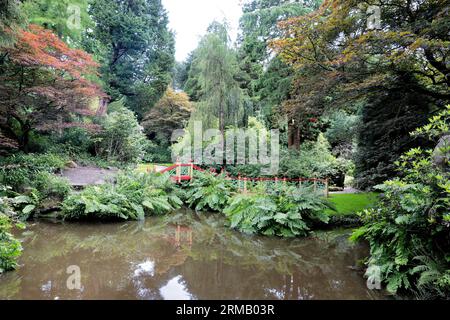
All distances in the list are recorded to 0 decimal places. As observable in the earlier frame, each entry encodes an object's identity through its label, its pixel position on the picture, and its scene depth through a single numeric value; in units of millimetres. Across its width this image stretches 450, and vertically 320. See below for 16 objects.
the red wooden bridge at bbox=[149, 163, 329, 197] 9375
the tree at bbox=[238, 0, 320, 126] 11789
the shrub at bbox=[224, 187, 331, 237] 6836
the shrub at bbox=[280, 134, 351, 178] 11383
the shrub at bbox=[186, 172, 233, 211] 9984
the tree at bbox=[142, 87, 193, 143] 21703
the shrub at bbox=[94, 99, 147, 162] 14391
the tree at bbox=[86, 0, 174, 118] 24375
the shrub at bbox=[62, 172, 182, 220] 7941
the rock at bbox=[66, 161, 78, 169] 12711
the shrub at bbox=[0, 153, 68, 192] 8484
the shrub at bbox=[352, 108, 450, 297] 3341
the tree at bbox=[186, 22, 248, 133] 12875
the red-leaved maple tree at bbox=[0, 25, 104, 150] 9977
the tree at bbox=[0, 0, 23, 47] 5855
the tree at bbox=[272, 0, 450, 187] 5402
